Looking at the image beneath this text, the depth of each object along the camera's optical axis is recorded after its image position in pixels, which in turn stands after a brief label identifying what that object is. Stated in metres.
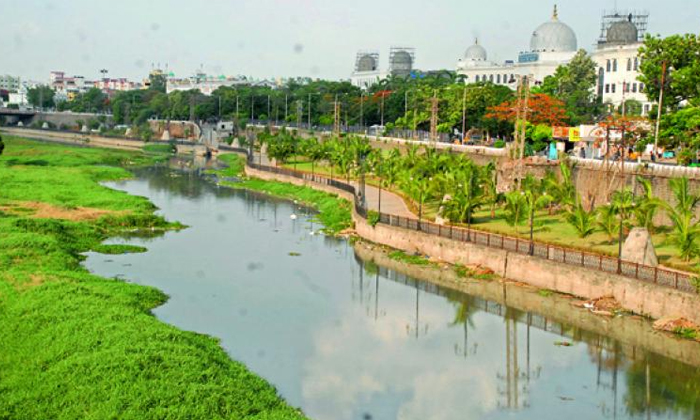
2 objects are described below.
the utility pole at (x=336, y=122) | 107.16
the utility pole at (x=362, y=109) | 124.71
